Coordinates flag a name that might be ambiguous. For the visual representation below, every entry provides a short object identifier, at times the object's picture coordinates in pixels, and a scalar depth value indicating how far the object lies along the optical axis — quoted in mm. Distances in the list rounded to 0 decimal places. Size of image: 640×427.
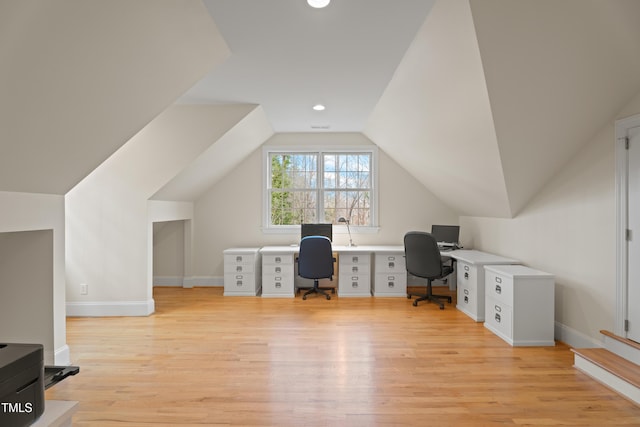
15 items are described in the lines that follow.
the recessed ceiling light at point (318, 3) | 2346
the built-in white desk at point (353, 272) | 5535
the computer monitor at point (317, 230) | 5898
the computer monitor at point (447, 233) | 5725
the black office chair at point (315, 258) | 5172
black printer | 1054
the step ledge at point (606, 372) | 2441
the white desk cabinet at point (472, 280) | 4273
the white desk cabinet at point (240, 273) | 5621
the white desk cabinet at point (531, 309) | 3477
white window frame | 6234
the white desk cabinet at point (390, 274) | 5535
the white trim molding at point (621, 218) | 2873
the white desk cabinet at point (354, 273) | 5582
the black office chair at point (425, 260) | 4738
